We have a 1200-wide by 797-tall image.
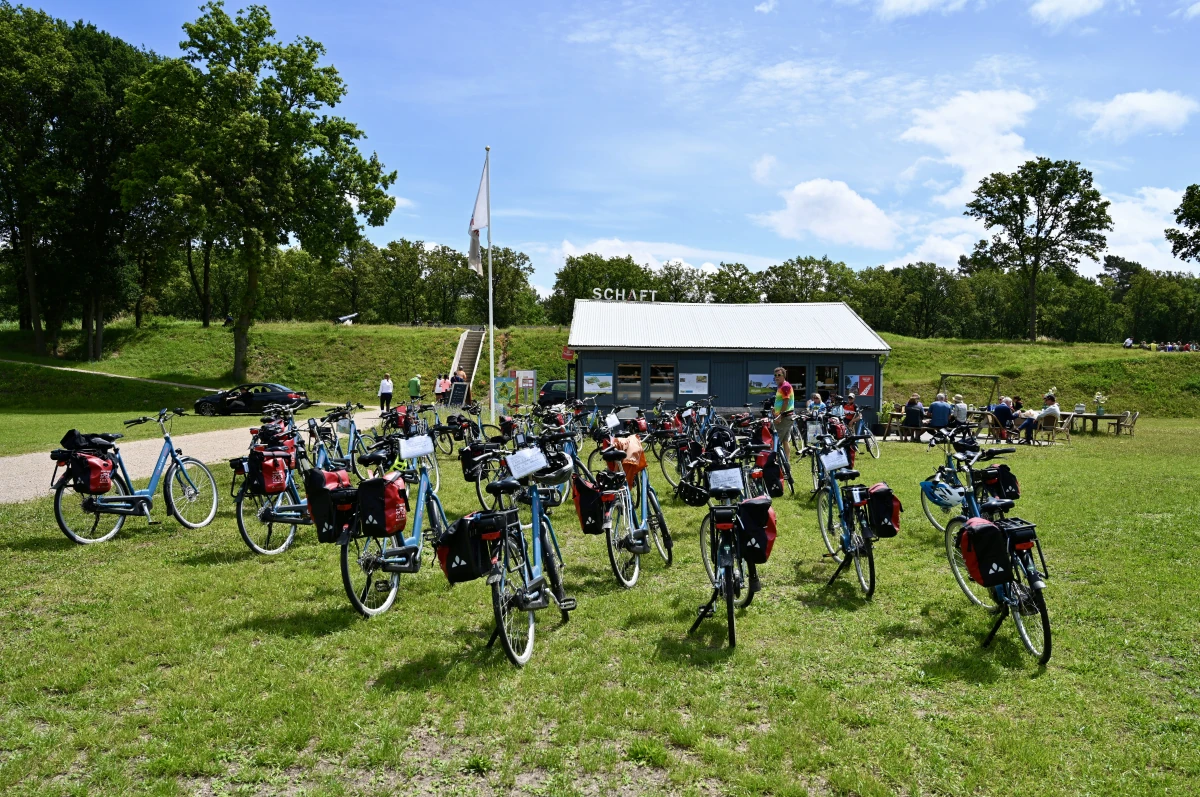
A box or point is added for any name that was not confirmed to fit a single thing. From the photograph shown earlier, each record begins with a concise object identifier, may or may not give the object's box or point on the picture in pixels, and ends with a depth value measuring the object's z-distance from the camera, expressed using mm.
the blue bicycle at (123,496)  6902
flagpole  19469
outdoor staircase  33562
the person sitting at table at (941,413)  16719
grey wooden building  22016
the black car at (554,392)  24375
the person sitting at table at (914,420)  18266
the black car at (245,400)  25031
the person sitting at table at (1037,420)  17094
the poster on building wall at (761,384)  22172
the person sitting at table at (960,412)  16712
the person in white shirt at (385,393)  21625
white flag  20469
